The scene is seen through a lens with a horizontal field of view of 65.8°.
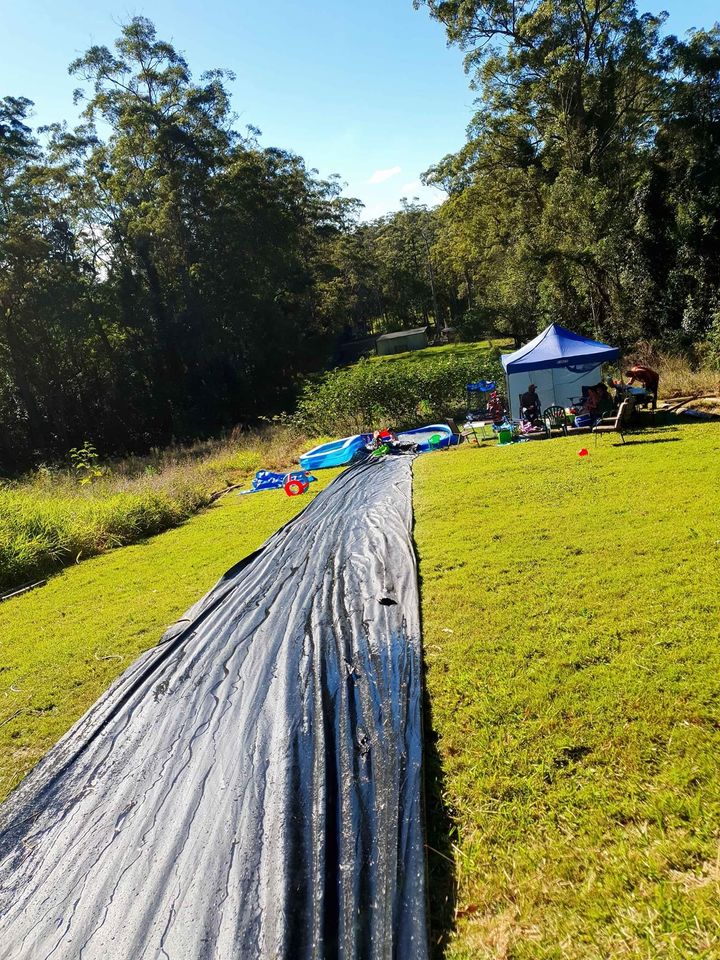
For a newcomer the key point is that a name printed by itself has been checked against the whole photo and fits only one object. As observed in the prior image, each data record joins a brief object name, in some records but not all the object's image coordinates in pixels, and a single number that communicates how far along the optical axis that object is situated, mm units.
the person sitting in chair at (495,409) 15047
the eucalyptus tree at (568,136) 18766
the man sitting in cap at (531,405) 13125
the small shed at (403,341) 44688
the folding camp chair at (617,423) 10148
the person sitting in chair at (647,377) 12238
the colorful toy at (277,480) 11529
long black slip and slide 2201
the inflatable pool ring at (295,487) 10773
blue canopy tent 12602
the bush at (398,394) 16594
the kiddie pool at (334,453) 13570
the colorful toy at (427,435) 13531
